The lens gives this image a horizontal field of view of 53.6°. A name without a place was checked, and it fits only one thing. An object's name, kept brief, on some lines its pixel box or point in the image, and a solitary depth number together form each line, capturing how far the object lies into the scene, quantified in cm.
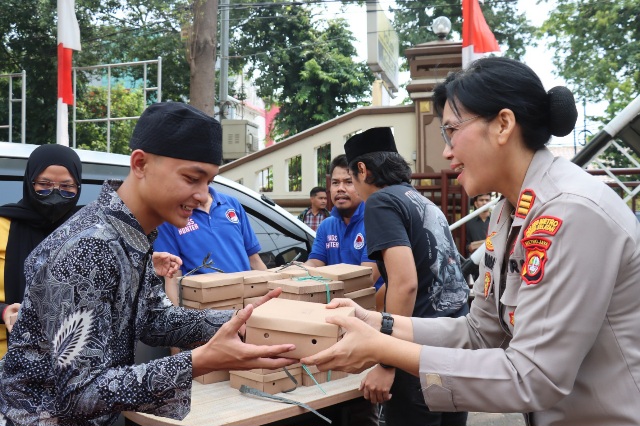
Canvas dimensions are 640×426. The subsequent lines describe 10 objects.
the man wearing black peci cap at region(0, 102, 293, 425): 146
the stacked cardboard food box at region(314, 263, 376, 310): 299
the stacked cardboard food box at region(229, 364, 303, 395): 258
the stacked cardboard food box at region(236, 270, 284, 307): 290
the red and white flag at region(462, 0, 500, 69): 784
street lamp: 984
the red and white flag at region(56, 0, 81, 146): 637
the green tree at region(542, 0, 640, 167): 1648
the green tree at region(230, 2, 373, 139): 2227
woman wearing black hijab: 289
